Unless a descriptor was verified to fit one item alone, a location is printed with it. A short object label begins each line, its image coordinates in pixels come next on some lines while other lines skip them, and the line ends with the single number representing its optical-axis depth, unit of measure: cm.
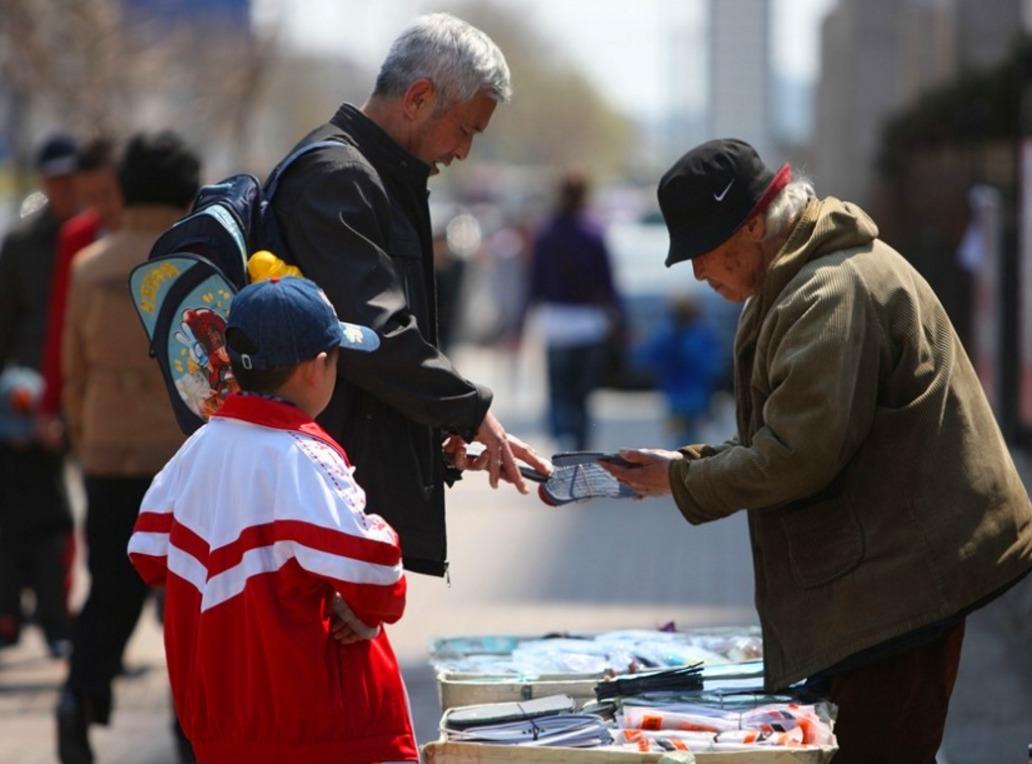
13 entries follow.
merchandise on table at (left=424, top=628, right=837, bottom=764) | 731
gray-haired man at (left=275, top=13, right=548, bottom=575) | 819
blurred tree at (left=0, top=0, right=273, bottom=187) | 3503
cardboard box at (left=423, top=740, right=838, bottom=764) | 716
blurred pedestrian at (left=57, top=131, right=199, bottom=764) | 1208
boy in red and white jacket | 699
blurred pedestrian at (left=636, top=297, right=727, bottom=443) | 2678
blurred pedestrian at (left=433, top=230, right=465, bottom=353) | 3672
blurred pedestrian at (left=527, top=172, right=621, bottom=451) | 2681
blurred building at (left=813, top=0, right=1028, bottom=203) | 3294
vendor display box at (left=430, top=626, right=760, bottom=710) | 824
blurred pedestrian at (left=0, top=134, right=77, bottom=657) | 1605
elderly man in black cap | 745
